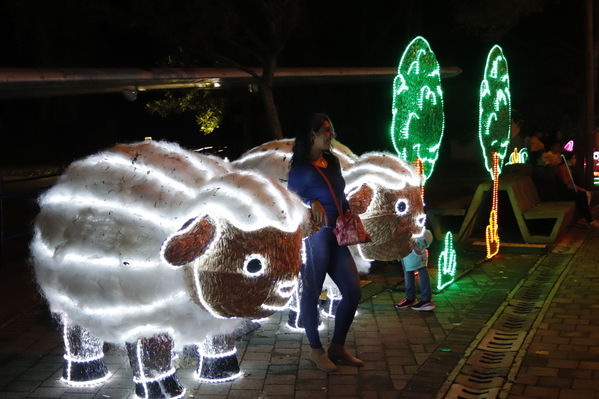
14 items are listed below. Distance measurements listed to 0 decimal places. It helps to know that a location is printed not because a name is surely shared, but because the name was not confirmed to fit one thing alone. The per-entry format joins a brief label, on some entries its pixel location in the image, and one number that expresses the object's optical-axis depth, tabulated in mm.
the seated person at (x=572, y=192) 13461
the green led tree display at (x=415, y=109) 8469
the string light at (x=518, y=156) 22859
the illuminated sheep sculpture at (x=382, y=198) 6129
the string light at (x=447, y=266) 8212
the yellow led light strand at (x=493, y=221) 10242
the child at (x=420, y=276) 7250
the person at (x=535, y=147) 15273
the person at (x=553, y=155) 13422
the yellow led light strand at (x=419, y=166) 8345
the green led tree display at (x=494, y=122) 10039
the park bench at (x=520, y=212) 11070
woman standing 5543
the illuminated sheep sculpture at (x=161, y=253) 4461
